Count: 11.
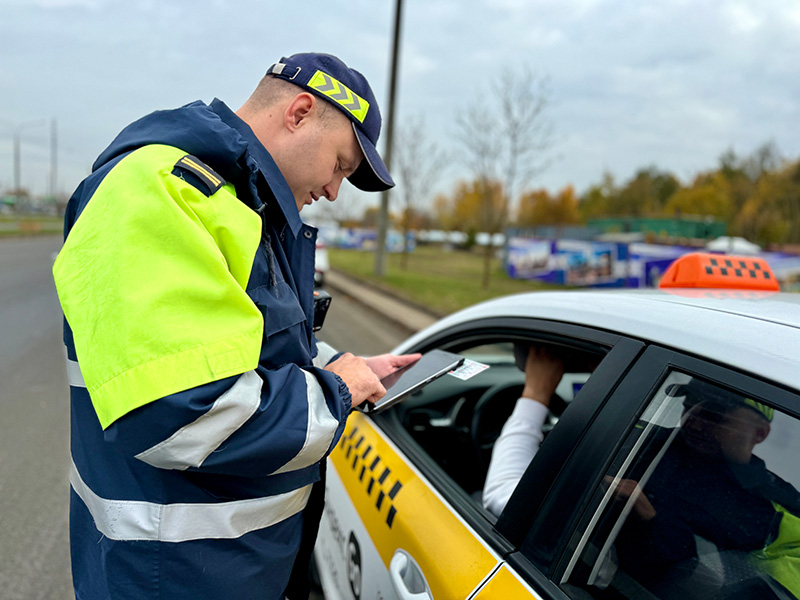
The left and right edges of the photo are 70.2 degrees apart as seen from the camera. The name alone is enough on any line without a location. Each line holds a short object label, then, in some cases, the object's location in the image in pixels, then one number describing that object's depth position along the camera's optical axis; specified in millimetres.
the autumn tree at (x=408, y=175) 23250
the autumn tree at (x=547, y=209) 63625
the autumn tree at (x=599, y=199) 63938
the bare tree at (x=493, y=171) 14781
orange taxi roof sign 1783
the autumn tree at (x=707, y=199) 37031
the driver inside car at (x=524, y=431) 1670
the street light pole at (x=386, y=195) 14836
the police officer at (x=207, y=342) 932
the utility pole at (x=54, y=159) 53938
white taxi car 1055
